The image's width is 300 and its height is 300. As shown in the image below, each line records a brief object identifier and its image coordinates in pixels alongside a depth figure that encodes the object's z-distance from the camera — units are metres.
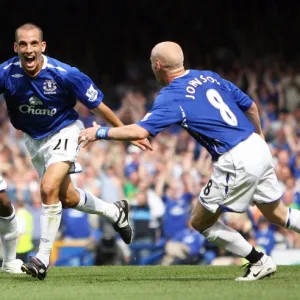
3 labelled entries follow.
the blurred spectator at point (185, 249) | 25.56
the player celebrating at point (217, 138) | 14.35
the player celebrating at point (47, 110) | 15.65
